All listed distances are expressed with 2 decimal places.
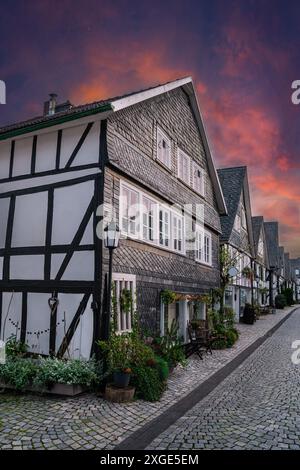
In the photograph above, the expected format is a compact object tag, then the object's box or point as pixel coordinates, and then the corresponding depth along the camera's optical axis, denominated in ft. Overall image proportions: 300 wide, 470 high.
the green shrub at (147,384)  25.29
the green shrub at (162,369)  27.44
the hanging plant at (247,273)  92.02
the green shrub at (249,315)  81.87
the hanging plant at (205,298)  51.59
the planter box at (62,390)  25.17
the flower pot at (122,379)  24.98
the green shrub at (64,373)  25.13
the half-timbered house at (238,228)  82.99
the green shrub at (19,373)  25.53
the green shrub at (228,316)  60.71
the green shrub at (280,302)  148.87
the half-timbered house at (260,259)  116.98
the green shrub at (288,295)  173.78
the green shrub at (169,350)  31.89
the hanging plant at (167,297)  39.58
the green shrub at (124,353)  26.30
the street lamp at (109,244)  27.25
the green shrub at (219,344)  46.98
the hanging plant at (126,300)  31.35
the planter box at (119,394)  24.44
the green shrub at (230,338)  48.01
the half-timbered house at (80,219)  29.81
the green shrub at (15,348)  30.12
